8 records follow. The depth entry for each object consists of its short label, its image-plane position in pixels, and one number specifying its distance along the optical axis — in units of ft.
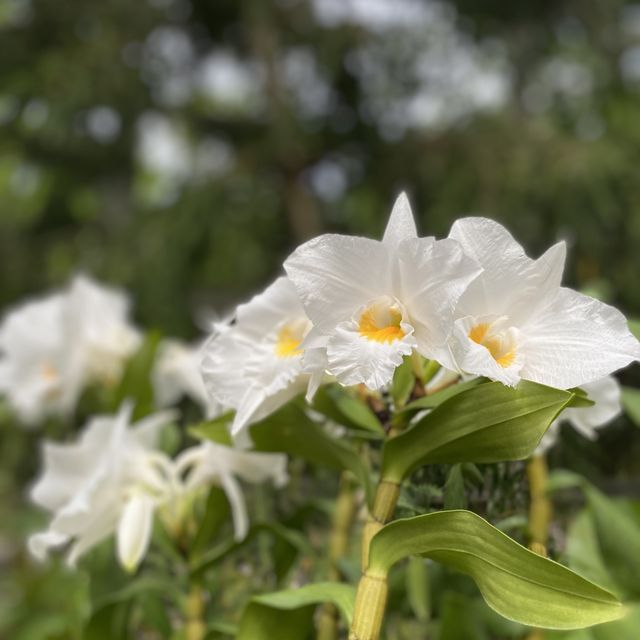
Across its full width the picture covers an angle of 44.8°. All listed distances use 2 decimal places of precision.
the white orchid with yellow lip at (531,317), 1.05
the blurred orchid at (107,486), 1.52
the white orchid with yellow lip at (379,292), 1.00
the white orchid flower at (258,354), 1.20
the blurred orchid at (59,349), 2.32
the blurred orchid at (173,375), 2.29
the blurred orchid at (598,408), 1.27
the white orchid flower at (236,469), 1.58
